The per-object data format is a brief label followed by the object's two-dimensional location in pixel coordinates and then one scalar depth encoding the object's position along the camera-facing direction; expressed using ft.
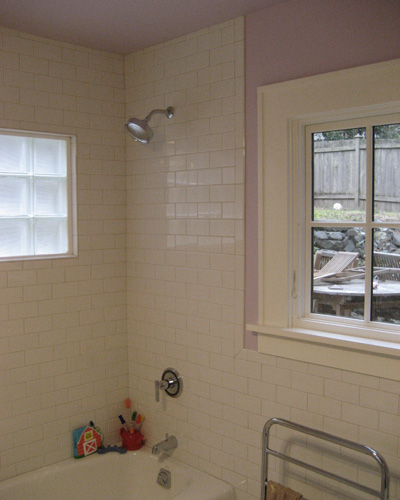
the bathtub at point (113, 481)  9.14
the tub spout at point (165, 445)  9.83
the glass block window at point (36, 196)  9.48
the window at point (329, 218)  7.23
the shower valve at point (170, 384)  9.68
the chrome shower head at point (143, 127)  9.04
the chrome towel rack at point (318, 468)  6.55
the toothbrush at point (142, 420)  10.67
